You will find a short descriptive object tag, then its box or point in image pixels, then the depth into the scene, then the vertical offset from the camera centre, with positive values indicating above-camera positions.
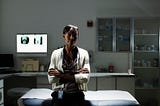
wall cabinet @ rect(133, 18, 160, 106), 3.86 -0.09
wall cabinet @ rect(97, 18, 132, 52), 3.87 +0.40
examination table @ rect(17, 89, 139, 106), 1.56 -0.41
